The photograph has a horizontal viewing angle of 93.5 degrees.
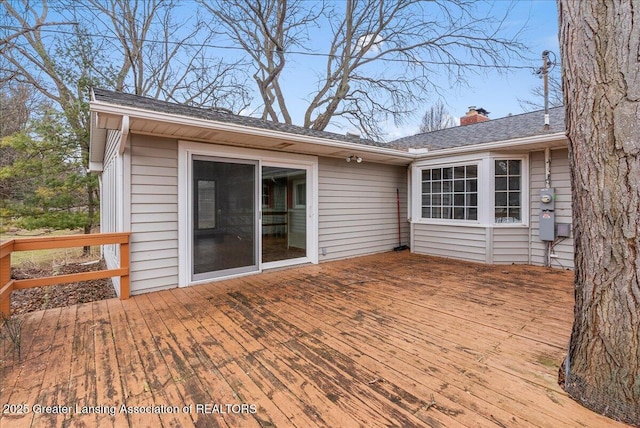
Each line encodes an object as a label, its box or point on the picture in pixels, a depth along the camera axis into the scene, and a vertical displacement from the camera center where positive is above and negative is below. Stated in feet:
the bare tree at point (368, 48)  35.27 +21.25
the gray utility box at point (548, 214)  17.44 -0.18
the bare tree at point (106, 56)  28.14 +17.22
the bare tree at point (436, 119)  61.21 +18.97
